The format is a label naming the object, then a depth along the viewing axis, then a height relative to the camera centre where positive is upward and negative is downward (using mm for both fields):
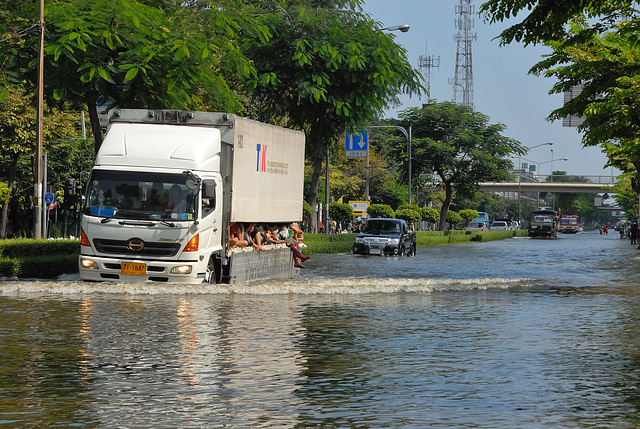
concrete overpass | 135000 +5382
